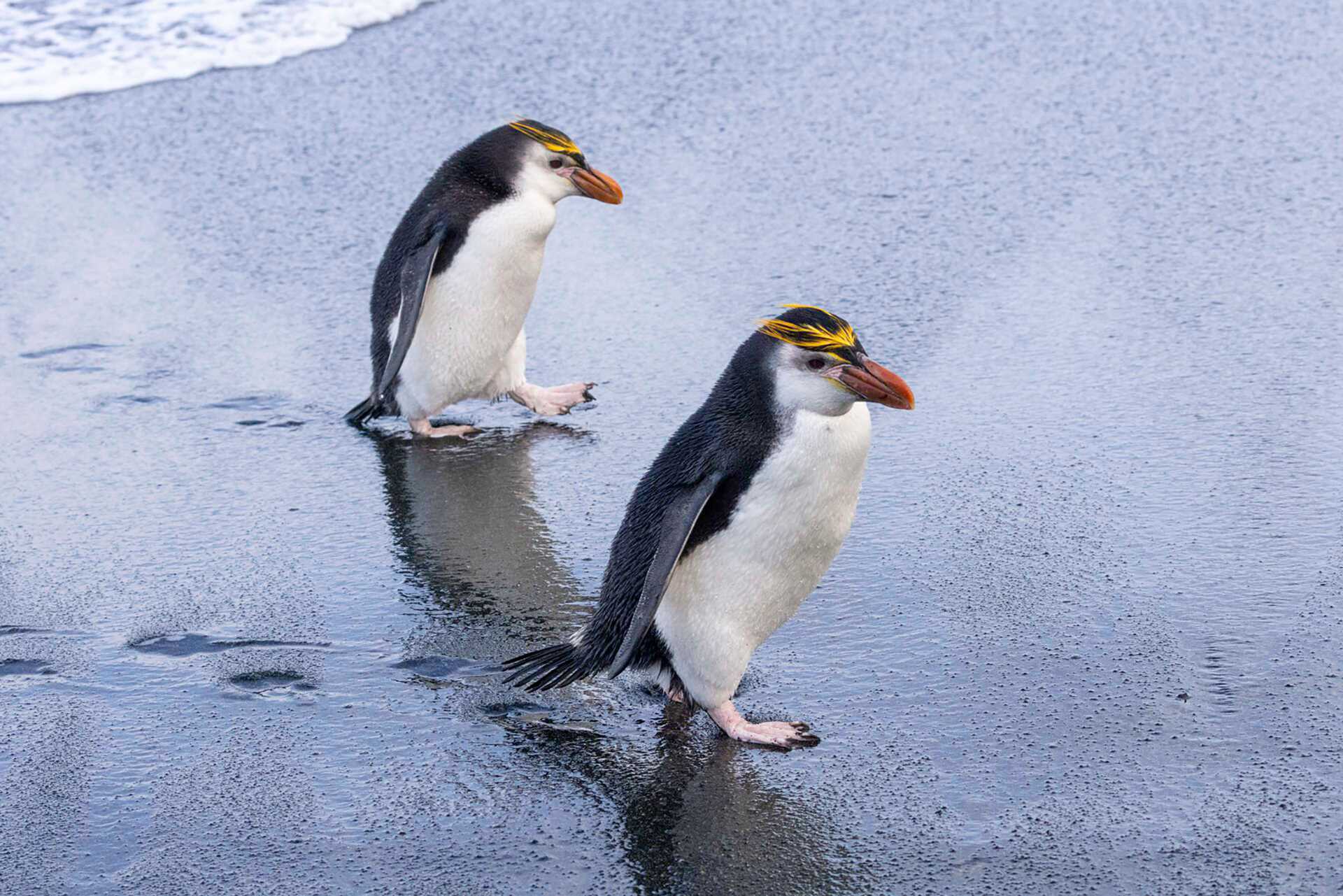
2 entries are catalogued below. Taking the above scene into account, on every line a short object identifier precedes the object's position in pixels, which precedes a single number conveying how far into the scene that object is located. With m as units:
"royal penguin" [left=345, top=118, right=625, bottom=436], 8.23
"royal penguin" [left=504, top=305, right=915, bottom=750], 5.38
